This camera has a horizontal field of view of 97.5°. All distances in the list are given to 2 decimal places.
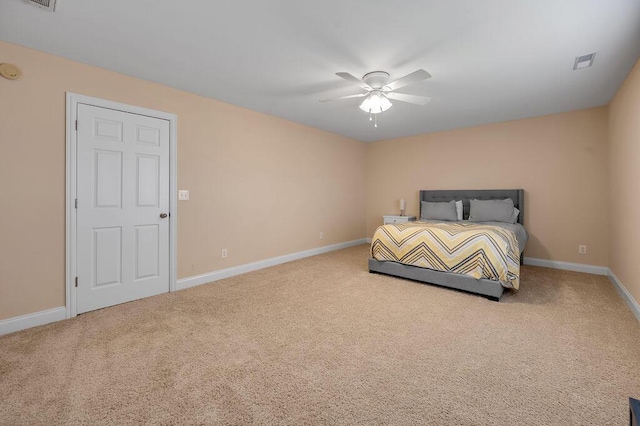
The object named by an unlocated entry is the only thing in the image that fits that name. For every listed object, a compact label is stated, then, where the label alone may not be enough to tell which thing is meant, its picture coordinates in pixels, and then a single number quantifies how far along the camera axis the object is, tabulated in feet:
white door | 8.80
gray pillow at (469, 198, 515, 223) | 14.14
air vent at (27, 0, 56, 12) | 6.01
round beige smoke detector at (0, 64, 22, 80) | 7.41
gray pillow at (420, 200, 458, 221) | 15.80
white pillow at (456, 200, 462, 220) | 15.99
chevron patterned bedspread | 9.75
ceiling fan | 9.12
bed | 9.78
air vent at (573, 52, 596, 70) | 8.22
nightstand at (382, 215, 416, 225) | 17.48
